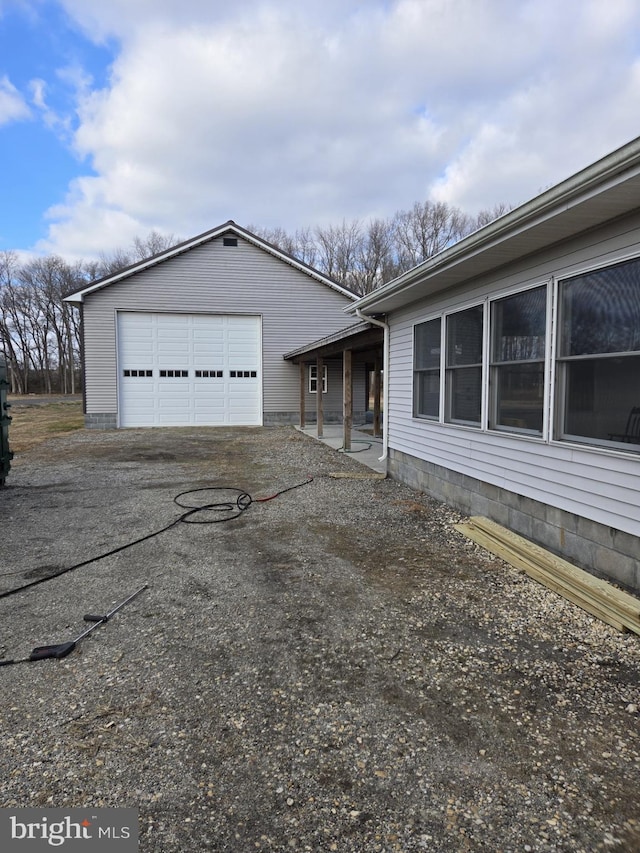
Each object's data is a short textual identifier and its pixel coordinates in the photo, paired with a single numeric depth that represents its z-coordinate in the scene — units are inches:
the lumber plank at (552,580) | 120.0
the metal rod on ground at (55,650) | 107.4
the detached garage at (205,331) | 628.1
